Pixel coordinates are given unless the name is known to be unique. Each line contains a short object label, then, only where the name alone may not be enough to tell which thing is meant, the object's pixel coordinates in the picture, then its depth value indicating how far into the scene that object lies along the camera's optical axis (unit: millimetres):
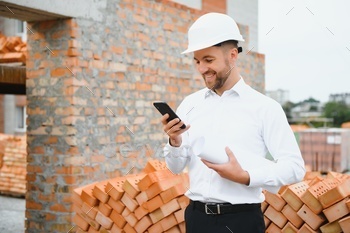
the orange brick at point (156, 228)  3908
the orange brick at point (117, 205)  4117
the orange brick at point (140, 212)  3949
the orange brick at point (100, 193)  4211
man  2232
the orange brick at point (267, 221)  3705
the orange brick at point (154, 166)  4292
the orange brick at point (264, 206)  3714
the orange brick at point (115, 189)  4090
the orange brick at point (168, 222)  3854
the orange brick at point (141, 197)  3939
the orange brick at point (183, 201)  3781
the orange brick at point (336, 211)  3289
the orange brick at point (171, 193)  3801
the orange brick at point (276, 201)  3627
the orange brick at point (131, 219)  4031
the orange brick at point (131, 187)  3982
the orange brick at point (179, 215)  3811
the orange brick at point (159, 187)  3844
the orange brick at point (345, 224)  3250
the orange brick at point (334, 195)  3299
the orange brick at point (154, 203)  3861
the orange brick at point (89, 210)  4307
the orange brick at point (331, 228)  3352
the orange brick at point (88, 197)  4328
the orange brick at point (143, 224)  3957
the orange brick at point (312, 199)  3420
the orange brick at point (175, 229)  3879
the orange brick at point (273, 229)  3668
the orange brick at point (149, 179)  3896
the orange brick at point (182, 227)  3854
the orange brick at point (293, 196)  3539
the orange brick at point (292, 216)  3553
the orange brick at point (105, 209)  4211
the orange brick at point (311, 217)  3434
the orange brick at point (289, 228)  3562
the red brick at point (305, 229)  3452
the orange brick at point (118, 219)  4129
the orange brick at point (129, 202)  4020
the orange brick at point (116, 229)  4156
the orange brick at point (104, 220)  4215
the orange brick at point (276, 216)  3631
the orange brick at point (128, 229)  4066
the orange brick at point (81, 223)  4445
